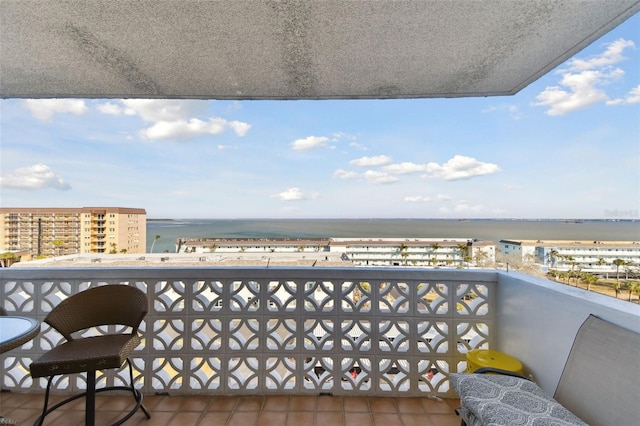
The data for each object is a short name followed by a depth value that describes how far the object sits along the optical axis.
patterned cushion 1.20
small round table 1.50
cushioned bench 1.17
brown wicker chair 1.59
